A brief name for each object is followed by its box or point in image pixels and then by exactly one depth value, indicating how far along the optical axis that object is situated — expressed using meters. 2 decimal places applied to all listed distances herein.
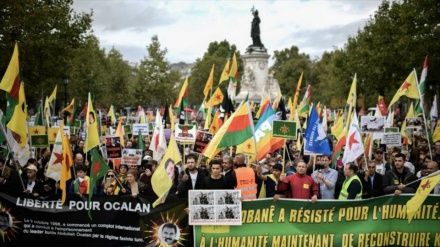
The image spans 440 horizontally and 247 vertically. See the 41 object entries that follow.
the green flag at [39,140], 14.95
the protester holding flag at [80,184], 10.99
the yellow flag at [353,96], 16.67
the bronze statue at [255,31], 71.31
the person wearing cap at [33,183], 10.88
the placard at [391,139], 15.28
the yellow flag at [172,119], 18.64
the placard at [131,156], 13.07
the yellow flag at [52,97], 24.10
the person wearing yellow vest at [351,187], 9.72
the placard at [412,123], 20.11
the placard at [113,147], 14.61
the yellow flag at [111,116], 25.44
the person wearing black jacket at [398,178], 10.08
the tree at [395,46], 32.81
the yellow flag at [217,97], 23.69
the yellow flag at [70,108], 23.14
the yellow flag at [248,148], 11.48
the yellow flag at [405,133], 19.20
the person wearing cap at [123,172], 12.14
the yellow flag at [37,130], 16.81
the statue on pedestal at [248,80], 70.00
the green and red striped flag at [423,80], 17.03
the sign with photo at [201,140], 12.84
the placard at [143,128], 19.98
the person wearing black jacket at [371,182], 10.17
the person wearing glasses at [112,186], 11.16
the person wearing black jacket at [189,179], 10.15
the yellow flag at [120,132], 17.96
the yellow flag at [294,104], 19.15
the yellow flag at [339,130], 15.78
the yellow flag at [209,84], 23.66
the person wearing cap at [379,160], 12.70
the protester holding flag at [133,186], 10.59
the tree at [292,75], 101.31
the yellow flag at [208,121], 20.61
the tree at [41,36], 27.06
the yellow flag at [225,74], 24.10
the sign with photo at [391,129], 18.12
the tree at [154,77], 60.06
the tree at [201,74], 99.06
